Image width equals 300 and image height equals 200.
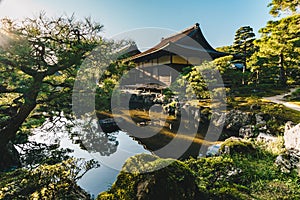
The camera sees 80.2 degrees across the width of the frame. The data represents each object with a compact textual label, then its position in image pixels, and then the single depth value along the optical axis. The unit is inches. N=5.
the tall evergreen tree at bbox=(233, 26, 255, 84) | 780.0
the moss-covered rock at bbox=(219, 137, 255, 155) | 190.1
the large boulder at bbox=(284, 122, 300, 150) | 168.2
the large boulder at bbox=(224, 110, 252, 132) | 303.2
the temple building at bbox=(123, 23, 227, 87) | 540.1
